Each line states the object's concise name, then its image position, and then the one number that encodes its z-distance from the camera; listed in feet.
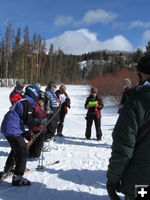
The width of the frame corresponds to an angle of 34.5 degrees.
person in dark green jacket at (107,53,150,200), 6.66
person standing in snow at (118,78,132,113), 22.93
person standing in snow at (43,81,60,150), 24.14
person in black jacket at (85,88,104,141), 27.25
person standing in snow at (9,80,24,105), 18.93
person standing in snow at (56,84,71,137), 27.92
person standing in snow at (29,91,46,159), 19.52
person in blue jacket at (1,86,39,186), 14.11
